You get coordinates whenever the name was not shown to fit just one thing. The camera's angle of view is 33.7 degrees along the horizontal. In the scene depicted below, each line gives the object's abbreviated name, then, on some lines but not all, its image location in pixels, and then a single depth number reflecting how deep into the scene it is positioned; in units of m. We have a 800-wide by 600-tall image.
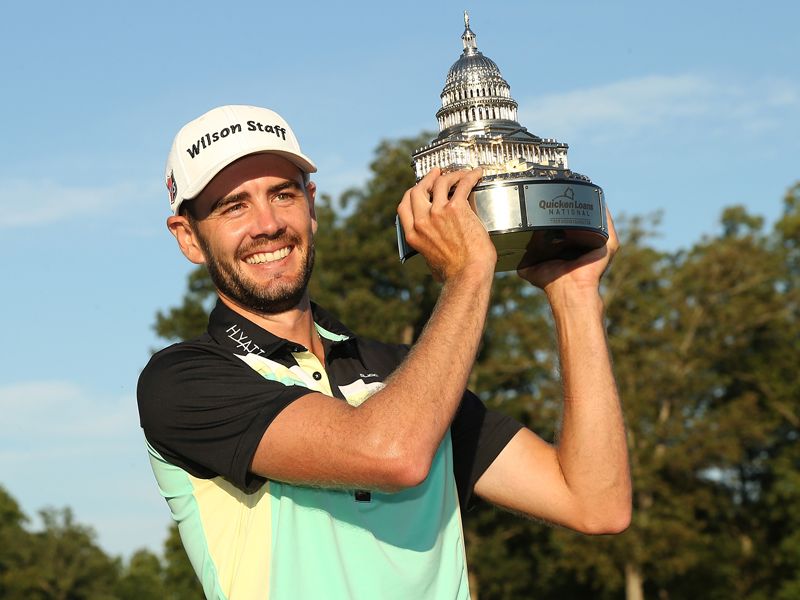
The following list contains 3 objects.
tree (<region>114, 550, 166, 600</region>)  84.19
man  3.93
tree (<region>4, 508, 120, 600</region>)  75.26
